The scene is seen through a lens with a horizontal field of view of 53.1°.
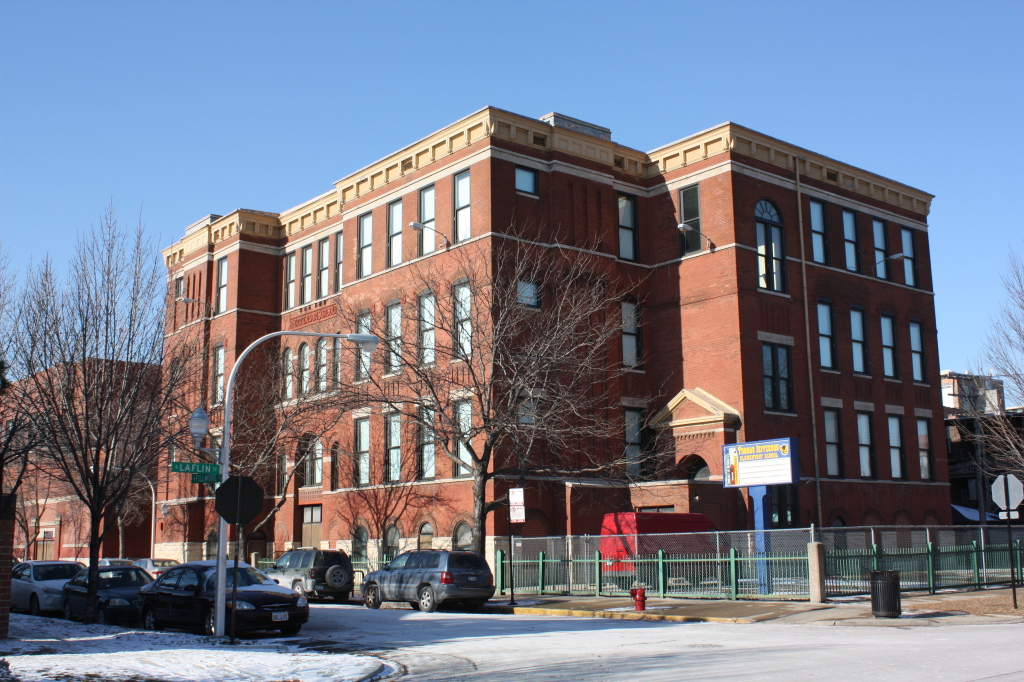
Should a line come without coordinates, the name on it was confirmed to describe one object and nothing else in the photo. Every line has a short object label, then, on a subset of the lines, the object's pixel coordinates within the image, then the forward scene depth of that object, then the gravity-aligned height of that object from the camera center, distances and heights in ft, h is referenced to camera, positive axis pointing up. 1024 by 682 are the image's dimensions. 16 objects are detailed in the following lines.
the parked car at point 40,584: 85.87 -5.69
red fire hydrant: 76.64 -6.43
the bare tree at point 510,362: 96.17 +14.97
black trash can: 68.69 -5.74
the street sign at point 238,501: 55.52 +0.75
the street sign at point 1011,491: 74.69 +1.09
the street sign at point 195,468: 64.03 +2.93
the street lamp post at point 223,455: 60.08 +3.71
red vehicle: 90.38 -2.75
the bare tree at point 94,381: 75.25 +10.16
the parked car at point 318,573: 96.73 -5.57
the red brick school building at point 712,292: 114.01 +26.61
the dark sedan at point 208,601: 63.46 -5.47
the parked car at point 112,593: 75.31 -5.80
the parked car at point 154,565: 112.06 -5.65
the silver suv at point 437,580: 81.56 -5.37
